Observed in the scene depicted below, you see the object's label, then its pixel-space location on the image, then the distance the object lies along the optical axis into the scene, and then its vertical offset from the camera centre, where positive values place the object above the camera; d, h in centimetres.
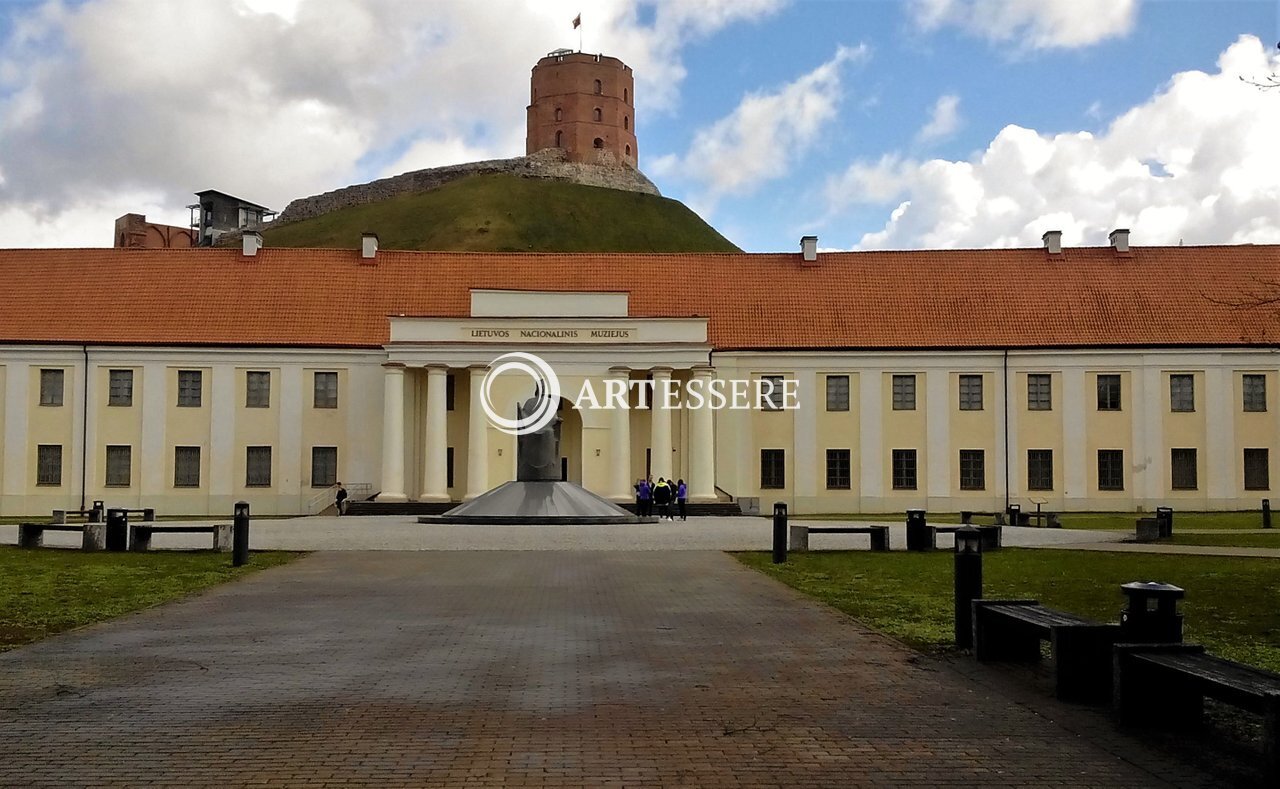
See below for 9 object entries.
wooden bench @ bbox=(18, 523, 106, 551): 2486 -160
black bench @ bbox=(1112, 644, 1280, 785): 776 -147
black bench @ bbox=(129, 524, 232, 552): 2438 -155
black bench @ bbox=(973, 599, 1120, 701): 908 -141
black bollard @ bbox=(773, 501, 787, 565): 2198 -141
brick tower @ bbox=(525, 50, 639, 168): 12775 +3716
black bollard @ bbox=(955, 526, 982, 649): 1155 -113
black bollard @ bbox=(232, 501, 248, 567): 2090 -141
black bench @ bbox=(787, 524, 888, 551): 2498 -158
